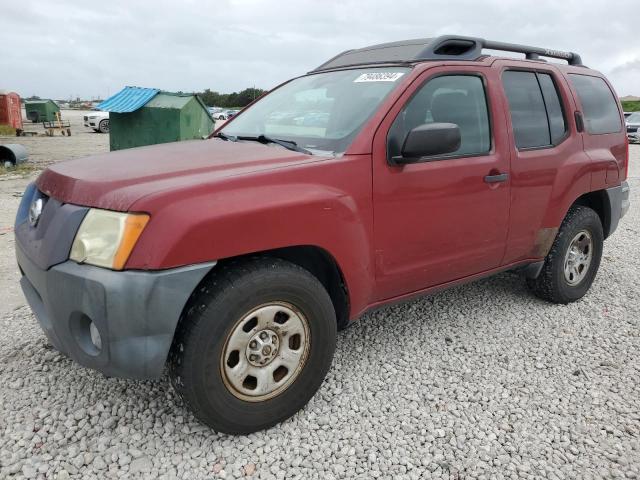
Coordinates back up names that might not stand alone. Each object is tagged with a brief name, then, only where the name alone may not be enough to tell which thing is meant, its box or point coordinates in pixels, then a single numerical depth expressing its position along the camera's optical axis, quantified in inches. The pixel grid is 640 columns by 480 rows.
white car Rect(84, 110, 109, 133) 1037.2
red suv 78.8
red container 866.9
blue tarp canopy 457.2
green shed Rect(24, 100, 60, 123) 1058.7
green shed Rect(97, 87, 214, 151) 450.9
